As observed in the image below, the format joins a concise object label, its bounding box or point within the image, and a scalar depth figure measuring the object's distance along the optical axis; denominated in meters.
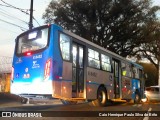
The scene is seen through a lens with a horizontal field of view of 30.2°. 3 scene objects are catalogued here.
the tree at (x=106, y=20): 35.12
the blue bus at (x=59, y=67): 11.80
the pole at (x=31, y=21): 24.41
